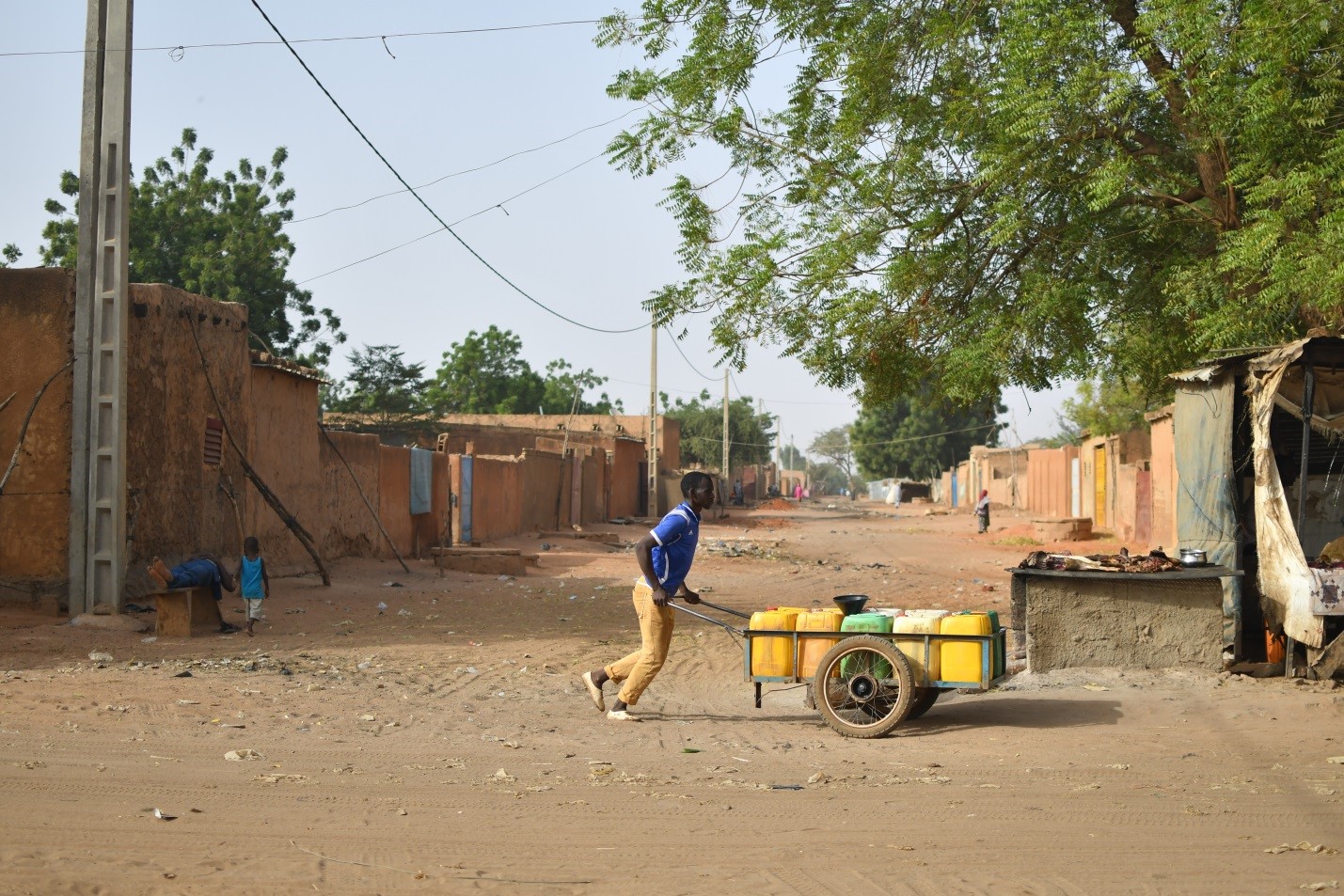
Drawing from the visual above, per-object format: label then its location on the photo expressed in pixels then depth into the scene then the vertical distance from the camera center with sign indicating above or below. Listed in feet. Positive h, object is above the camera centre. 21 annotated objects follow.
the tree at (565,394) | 260.01 +20.81
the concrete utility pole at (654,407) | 137.69 +8.82
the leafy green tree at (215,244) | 135.44 +26.91
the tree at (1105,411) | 134.21 +9.35
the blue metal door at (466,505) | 83.56 -1.41
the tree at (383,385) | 153.69 +12.61
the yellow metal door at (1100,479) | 105.83 +0.91
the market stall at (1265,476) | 30.07 +0.41
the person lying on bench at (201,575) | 40.04 -3.08
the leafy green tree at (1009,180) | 34.71 +9.91
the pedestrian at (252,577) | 40.78 -3.16
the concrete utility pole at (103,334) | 41.81 +5.04
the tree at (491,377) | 253.24 +22.39
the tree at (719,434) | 300.20 +13.47
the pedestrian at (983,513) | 122.72 -2.50
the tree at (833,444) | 529.86 +18.98
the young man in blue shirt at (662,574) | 27.48 -1.99
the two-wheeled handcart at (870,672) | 26.66 -4.14
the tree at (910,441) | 293.64 +11.44
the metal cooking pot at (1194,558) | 31.94 -1.78
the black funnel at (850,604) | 28.66 -2.72
